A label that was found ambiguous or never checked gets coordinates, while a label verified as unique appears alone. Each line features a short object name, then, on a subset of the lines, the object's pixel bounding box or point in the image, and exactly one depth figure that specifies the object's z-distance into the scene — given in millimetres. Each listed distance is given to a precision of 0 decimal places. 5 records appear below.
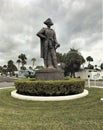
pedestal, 6170
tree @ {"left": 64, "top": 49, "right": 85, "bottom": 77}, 21167
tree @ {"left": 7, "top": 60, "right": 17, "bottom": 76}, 50336
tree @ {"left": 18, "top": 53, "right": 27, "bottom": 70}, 45836
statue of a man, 6468
